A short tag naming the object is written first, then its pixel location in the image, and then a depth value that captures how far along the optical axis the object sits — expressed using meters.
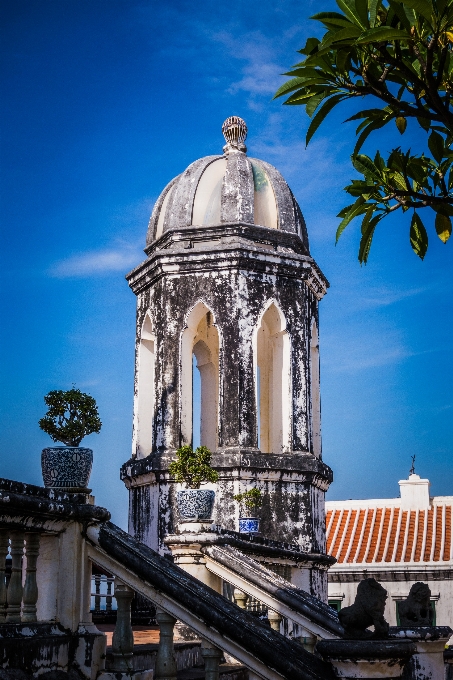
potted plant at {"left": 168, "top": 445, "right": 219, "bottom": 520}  10.06
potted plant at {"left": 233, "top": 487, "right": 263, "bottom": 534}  11.70
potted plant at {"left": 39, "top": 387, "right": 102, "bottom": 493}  5.68
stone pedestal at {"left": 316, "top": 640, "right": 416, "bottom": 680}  4.93
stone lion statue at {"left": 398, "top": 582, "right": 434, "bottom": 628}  6.71
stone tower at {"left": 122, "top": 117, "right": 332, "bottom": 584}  13.32
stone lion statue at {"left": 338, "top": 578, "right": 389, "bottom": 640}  5.23
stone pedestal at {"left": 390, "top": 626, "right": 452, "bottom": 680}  6.11
